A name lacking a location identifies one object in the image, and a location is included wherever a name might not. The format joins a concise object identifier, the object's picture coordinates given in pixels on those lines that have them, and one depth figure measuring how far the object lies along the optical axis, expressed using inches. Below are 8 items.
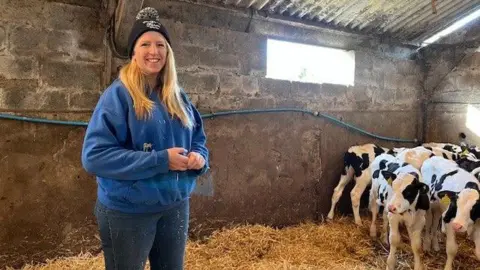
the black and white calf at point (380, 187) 170.7
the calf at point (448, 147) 218.3
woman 65.9
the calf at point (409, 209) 143.6
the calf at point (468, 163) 177.9
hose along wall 138.4
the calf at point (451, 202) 133.5
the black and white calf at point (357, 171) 209.6
